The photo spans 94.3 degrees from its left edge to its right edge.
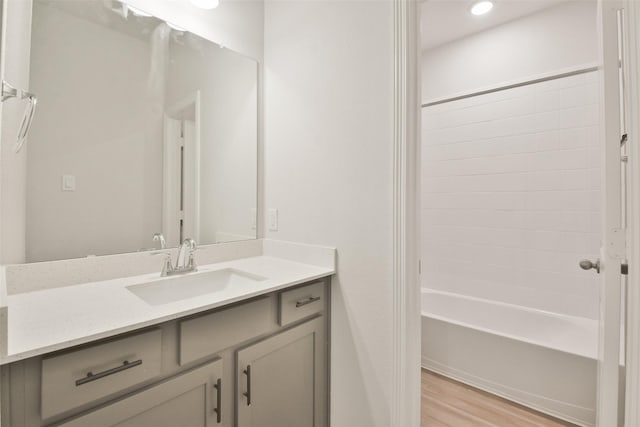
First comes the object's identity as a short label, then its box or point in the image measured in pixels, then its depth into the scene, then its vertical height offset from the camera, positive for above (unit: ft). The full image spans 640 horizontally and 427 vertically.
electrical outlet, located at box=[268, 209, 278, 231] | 5.73 -0.04
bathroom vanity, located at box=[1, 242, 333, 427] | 2.35 -1.40
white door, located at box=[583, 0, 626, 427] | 3.11 -0.01
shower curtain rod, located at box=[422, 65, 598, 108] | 6.71 +3.41
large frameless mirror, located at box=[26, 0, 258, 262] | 3.72 +1.23
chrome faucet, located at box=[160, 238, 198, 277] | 4.39 -0.68
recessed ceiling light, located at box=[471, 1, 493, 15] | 6.87 +4.98
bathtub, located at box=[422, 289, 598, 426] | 5.35 -2.82
